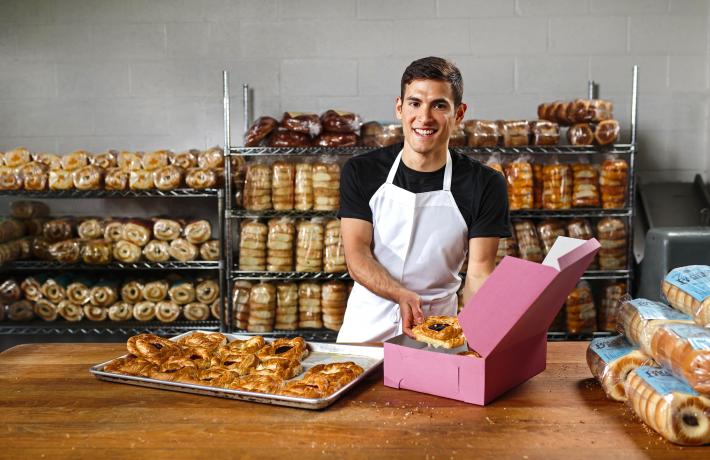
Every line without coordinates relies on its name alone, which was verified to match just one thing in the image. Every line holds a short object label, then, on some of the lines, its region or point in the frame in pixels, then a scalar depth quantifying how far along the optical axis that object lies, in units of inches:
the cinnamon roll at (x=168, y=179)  147.4
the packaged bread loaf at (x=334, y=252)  146.3
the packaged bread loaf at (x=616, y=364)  57.1
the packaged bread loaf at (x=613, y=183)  144.8
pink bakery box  51.6
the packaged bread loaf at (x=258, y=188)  147.4
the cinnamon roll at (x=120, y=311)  152.8
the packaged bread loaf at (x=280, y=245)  147.9
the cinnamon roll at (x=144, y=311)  153.0
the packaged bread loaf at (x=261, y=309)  148.1
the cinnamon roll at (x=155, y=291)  152.9
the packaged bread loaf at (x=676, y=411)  47.4
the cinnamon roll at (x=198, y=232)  151.4
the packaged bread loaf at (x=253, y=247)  148.2
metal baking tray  55.8
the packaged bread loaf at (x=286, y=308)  149.9
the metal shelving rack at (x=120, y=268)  149.0
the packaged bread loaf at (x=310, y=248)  147.4
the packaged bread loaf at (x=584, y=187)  145.6
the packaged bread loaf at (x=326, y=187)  146.5
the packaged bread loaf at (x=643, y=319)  54.6
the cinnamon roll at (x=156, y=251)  151.3
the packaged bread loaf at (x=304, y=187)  146.9
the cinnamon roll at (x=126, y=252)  151.0
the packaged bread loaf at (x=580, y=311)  147.3
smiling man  92.8
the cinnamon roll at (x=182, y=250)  151.2
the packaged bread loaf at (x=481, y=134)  145.4
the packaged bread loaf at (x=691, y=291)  51.8
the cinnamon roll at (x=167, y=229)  151.3
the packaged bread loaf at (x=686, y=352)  46.5
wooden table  48.6
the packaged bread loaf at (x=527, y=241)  146.9
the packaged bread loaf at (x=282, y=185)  147.3
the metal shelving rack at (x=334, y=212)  144.4
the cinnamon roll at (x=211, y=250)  152.0
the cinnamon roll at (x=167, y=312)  152.3
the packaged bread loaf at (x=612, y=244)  147.0
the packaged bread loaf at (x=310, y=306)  149.6
